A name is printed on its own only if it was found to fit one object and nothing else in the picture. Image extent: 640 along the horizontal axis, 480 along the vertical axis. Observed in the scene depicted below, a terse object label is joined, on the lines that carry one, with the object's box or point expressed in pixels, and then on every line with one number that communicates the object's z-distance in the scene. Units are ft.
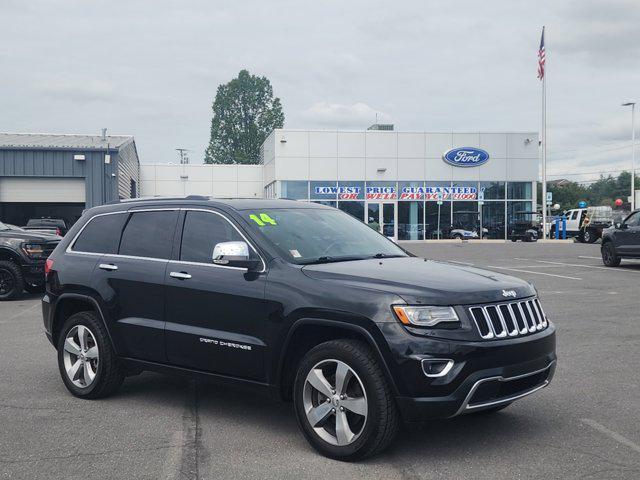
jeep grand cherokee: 14.05
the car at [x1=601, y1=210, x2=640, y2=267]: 62.64
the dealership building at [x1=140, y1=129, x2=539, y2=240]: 142.41
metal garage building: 108.88
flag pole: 136.36
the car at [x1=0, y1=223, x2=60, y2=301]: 44.75
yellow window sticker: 17.53
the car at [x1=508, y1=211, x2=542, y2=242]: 137.59
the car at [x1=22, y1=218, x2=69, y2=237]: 84.31
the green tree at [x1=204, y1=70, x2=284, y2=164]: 243.81
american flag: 136.98
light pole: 158.74
